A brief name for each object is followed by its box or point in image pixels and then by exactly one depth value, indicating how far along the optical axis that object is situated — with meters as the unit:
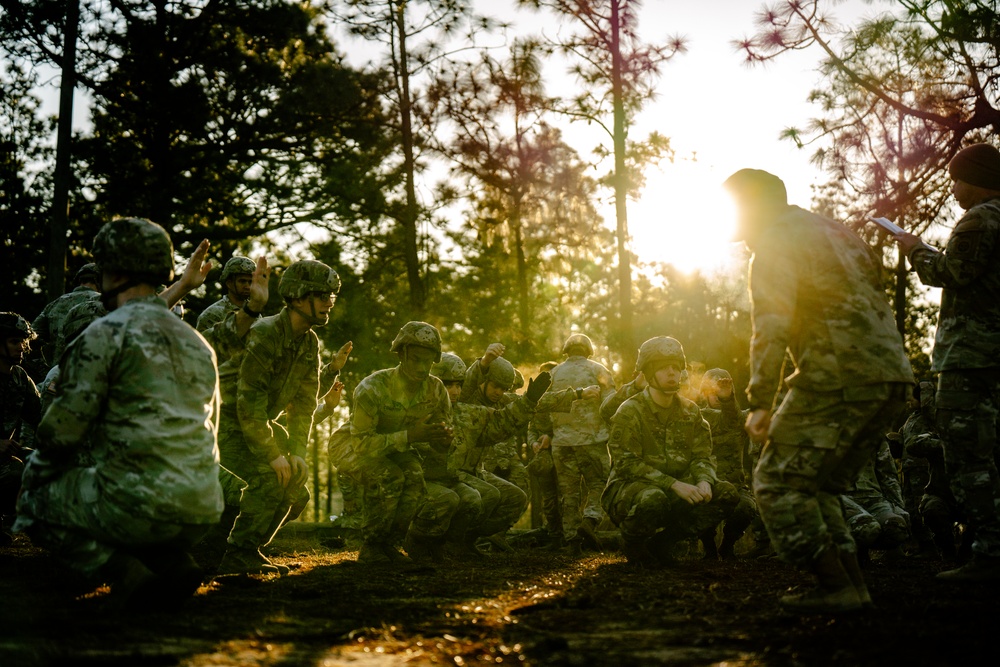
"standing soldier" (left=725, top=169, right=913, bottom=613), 4.64
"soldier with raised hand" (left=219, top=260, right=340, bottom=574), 6.89
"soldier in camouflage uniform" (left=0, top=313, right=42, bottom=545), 7.55
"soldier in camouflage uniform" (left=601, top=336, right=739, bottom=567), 7.86
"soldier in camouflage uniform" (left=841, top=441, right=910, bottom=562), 7.45
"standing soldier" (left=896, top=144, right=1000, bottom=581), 5.76
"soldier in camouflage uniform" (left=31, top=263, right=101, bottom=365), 9.20
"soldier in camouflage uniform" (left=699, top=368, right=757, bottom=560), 10.70
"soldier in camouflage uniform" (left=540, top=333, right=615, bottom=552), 11.55
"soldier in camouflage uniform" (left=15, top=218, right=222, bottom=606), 4.55
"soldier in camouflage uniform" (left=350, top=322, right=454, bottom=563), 8.25
